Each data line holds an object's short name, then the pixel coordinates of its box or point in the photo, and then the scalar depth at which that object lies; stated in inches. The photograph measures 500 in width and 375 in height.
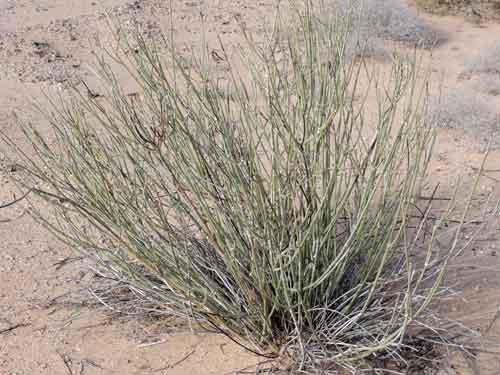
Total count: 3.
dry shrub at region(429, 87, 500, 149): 214.0
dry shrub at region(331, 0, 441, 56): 298.2
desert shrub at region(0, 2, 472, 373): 99.7
